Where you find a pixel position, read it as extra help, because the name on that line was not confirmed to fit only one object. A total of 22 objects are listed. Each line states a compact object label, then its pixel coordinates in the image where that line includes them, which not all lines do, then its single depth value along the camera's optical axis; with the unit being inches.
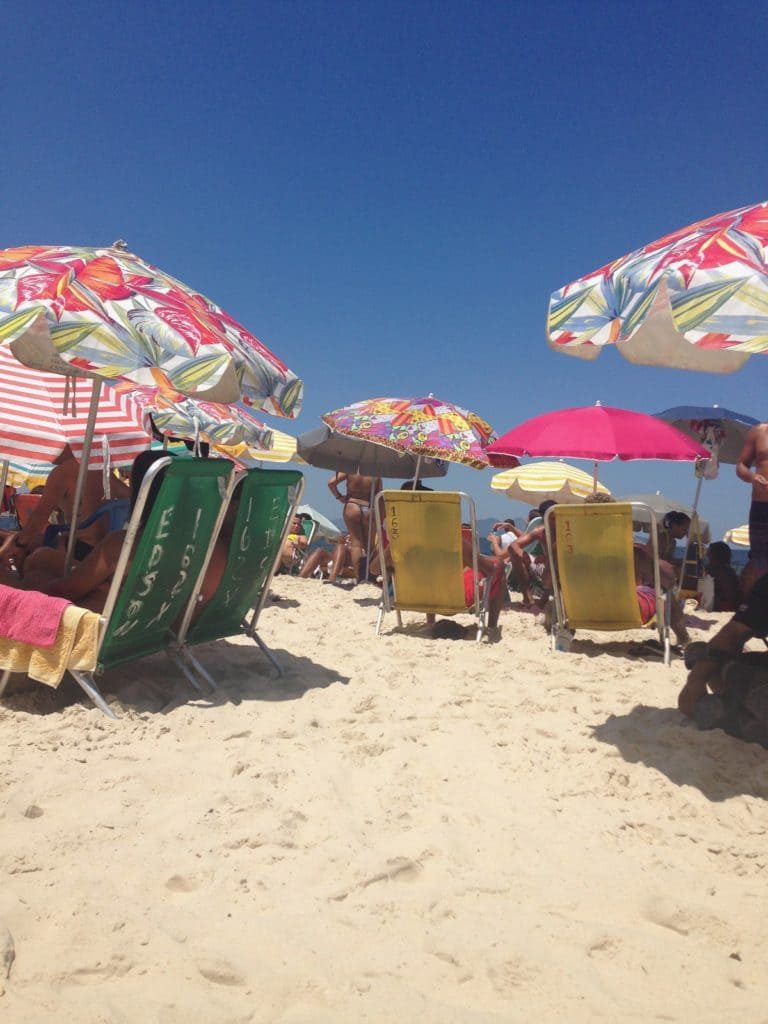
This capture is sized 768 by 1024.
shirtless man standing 148.1
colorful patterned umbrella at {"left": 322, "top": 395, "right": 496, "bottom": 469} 273.6
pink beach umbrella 230.2
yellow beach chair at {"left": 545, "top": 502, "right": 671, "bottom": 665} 193.2
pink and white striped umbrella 228.4
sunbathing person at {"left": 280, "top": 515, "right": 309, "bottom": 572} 424.8
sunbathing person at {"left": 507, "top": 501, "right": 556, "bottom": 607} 302.7
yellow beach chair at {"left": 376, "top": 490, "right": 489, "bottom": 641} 208.5
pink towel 123.0
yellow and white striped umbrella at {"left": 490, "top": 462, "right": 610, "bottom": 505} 513.0
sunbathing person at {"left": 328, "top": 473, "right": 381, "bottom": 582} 355.9
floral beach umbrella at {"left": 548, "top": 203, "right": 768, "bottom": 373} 89.7
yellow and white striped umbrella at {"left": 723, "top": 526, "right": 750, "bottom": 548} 677.2
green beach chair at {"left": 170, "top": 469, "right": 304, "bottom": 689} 148.6
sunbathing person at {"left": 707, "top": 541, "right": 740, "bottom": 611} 294.8
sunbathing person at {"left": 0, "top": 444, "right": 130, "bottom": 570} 159.2
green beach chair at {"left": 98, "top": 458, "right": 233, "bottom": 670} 124.2
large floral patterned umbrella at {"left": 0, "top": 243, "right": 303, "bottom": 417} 117.4
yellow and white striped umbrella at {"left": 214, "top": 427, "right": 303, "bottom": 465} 496.1
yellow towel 123.0
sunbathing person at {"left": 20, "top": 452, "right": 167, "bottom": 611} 133.4
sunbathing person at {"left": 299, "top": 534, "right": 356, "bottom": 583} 360.2
